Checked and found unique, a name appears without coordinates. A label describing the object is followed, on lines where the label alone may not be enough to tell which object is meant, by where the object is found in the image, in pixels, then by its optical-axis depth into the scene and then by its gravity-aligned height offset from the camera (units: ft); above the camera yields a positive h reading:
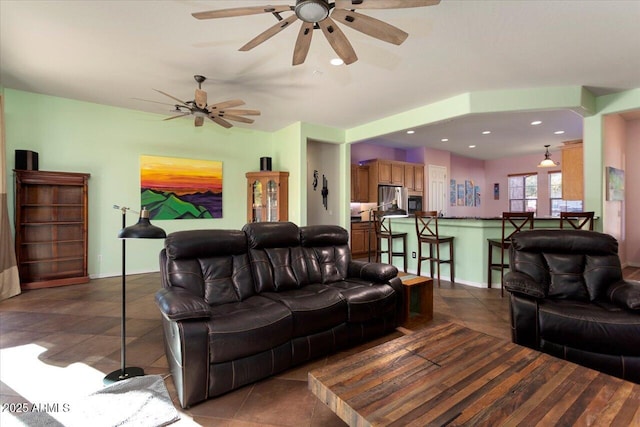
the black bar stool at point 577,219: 12.55 -0.40
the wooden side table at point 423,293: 10.37 -2.94
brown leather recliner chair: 6.40 -2.30
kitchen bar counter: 14.51 -1.61
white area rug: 5.26 -3.69
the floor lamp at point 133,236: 6.14 -0.49
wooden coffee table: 3.80 -2.60
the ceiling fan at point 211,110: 11.45 +4.23
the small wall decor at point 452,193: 28.48 +1.77
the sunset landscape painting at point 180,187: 16.76 +1.48
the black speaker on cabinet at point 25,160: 13.35 +2.38
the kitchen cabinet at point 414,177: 24.80 +2.93
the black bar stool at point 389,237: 16.55 -1.49
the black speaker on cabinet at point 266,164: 19.30 +3.12
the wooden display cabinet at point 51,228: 13.51 -0.71
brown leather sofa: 5.88 -2.27
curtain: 12.30 -1.43
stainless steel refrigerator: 23.45 +1.33
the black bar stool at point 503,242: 12.80 -1.42
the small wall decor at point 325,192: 20.86 +1.37
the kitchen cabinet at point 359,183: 22.99 +2.20
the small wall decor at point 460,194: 29.70 +1.66
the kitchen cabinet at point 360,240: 22.06 -2.12
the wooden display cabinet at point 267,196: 18.88 +1.03
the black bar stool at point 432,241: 14.92 -1.48
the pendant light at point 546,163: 22.54 +3.60
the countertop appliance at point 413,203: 24.94 +0.66
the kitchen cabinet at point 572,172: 16.78 +2.23
